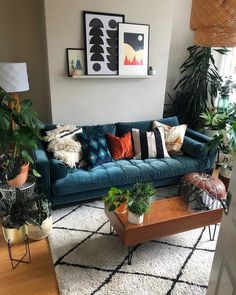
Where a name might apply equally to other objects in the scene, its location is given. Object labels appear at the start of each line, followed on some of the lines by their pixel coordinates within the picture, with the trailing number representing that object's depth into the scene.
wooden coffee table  1.87
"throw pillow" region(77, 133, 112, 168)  2.71
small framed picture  2.90
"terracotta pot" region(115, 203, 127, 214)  2.01
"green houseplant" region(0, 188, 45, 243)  1.96
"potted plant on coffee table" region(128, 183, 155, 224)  1.86
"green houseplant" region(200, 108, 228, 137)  3.27
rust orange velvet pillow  2.96
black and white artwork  2.87
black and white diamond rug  1.78
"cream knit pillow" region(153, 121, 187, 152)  3.14
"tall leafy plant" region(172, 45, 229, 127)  3.65
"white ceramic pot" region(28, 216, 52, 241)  2.16
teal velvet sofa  2.41
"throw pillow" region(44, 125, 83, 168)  2.58
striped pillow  3.03
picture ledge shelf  2.98
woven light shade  1.19
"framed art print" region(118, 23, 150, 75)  3.06
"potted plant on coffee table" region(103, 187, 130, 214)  1.94
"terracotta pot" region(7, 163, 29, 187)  2.06
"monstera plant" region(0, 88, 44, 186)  1.67
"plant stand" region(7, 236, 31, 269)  1.93
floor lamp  2.38
